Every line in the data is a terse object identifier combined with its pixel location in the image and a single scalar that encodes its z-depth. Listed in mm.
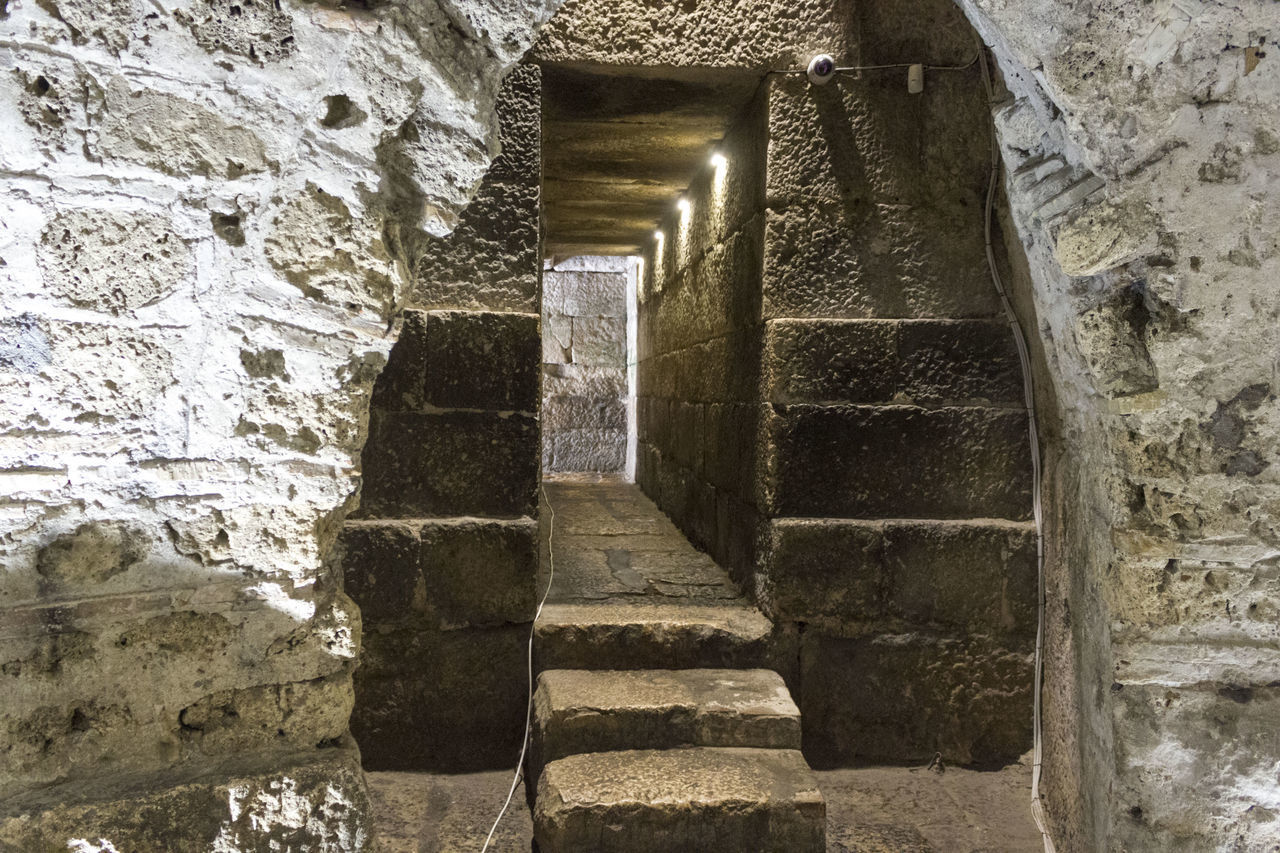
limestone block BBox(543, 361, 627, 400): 7926
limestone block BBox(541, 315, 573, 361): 7938
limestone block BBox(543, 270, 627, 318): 7941
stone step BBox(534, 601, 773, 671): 3092
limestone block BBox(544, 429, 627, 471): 7828
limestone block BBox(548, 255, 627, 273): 7938
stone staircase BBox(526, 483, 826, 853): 2424
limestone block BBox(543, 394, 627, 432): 7859
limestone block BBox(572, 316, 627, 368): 7961
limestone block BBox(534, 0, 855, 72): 3111
